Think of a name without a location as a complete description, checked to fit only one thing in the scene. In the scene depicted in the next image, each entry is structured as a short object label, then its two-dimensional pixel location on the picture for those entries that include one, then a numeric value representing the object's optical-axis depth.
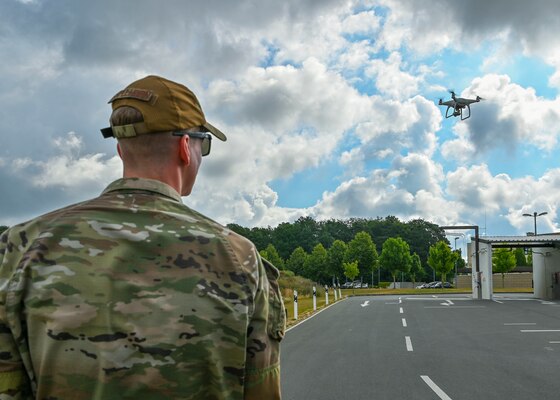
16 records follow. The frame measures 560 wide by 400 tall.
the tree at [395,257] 84.06
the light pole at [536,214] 71.12
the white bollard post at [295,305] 20.98
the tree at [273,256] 83.75
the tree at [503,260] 78.81
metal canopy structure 41.06
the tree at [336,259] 87.56
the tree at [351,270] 71.88
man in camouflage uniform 1.61
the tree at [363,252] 84.06
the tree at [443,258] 73.00
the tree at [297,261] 99.75
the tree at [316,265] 93.38
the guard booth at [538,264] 40.28
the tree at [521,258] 112.31
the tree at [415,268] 97.88
